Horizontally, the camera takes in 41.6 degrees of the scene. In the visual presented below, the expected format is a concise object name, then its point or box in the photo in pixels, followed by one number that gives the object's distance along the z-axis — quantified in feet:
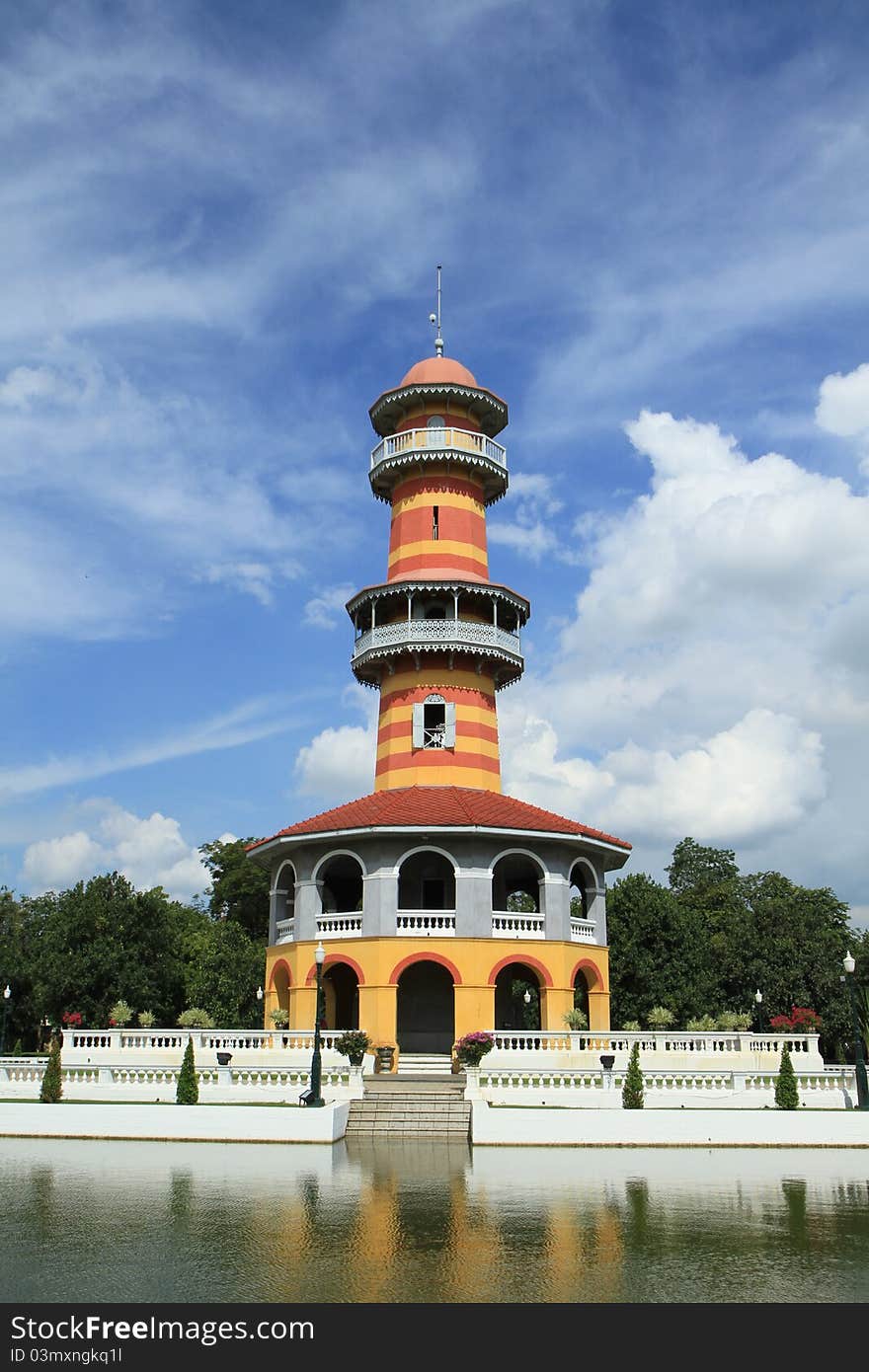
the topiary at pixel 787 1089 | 83.35
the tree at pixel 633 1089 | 83.15
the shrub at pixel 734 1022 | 121.63
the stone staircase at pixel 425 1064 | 105.81
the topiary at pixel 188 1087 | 84.84
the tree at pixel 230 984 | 161.99
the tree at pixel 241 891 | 220.23
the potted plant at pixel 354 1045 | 99.19
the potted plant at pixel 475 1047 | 97.96
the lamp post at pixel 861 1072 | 83.62
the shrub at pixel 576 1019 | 111.47
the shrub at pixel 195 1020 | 110.93
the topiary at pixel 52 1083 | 88.33
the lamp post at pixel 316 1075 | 82.64
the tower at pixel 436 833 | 115.03
